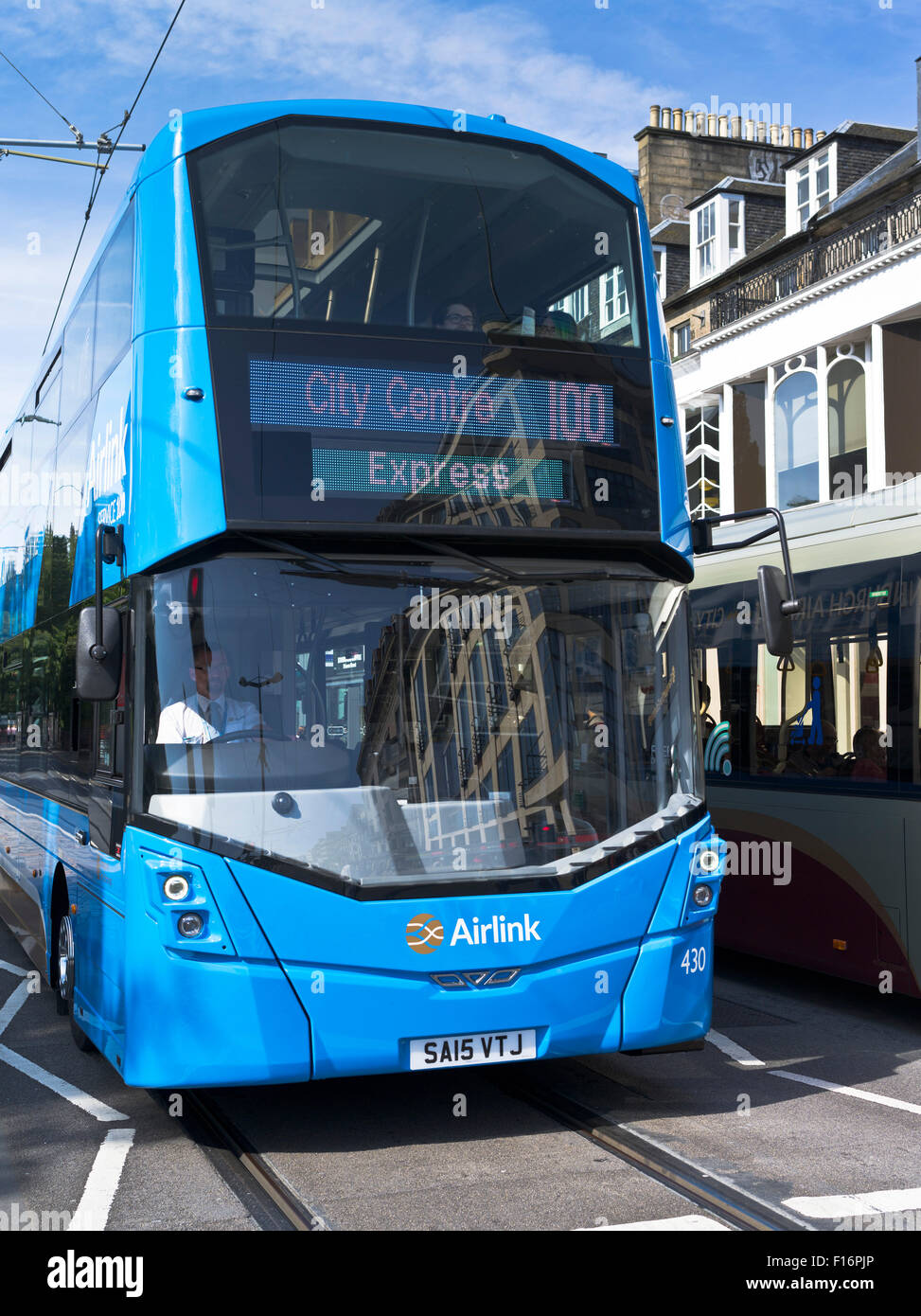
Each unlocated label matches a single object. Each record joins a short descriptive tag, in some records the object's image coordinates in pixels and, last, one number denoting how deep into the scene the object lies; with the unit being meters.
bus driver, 5.93
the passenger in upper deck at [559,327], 6.59
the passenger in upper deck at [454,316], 6.42
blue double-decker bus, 5.89
